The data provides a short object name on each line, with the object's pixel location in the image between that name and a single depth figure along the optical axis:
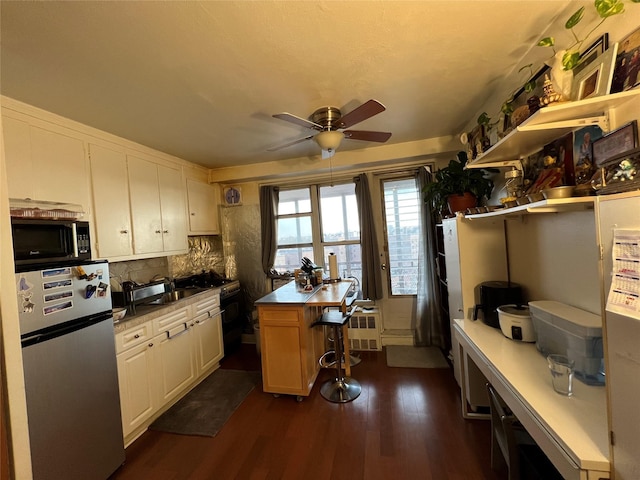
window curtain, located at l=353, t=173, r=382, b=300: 3.54
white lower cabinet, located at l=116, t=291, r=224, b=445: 2.05
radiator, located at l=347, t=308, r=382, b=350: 3.44
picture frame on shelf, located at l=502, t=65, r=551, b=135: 1.51
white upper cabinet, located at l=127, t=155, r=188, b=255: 2.63
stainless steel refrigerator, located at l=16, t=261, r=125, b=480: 1.40
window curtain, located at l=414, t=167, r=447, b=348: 3.34
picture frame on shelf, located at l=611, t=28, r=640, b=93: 1.02
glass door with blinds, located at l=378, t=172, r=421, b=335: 3.58
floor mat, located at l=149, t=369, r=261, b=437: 2.21
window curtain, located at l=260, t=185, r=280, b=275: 3.85
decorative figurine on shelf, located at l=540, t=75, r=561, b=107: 1.13
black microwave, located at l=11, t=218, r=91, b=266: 1.46
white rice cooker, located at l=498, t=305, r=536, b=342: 1.67
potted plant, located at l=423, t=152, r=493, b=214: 2.39
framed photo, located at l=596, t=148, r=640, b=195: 0.85
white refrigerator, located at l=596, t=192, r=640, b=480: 0.75
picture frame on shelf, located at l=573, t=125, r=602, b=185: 1.25
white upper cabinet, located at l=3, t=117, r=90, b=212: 1.74
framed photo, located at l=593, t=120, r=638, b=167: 1.04
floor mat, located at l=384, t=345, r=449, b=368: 2.99
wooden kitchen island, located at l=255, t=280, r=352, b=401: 2.42
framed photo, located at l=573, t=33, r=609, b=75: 1.15
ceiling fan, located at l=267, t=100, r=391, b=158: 1.89
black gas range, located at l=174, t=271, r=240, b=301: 3.39
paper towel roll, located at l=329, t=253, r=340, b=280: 3.12
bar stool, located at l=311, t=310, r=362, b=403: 2.45
